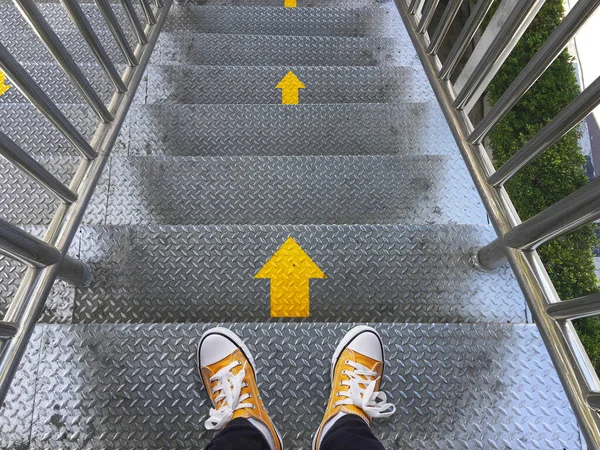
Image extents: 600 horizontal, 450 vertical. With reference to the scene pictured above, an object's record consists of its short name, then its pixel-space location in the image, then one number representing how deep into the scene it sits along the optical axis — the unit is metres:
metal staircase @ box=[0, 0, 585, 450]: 1.46
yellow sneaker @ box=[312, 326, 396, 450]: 1.45
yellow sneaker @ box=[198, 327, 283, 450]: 1.43
